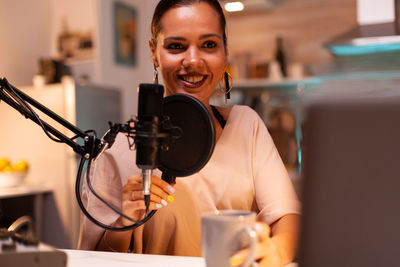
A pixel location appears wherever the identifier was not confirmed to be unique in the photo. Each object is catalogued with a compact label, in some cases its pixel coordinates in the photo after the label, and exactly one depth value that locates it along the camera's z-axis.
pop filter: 0.77
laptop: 0.42
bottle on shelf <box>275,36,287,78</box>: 3.73
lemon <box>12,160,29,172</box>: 3.02
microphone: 0.69
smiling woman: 1.06
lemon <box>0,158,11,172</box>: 2.95
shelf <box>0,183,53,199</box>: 2.90
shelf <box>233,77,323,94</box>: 3.52
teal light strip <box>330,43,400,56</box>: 2.15
